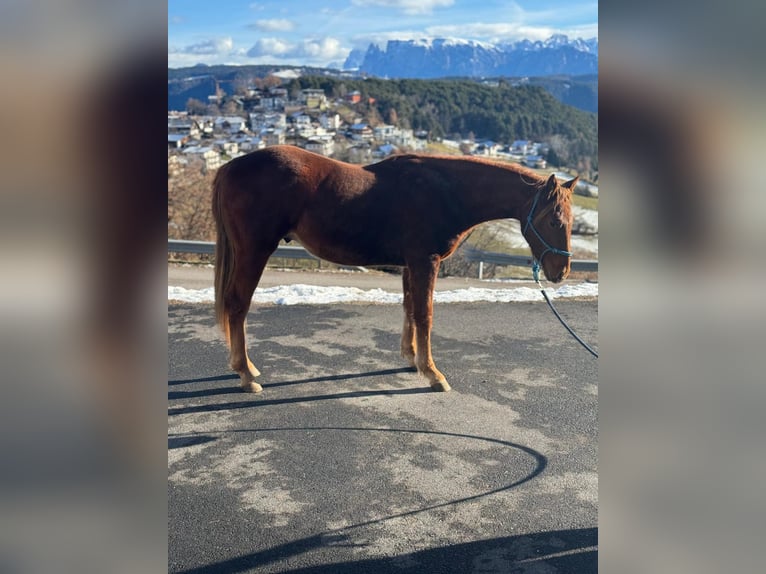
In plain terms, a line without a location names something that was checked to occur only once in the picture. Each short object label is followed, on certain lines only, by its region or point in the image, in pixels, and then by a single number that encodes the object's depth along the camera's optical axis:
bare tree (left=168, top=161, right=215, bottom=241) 11.25
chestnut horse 4.91
